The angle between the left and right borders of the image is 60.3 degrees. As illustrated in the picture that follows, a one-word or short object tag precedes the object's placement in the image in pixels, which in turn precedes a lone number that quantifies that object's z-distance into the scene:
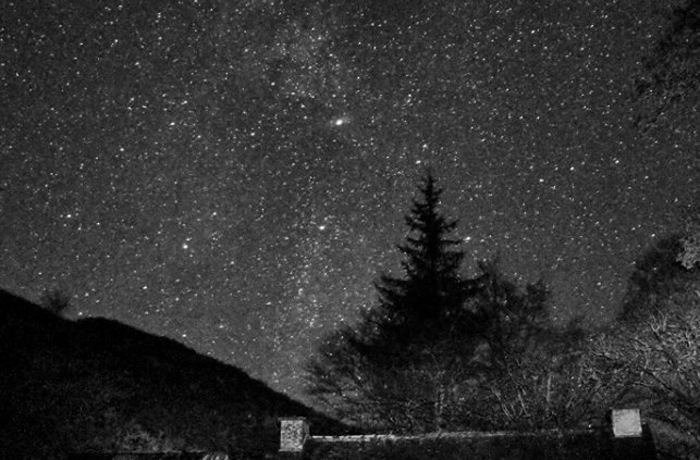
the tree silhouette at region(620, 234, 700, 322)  28.11
